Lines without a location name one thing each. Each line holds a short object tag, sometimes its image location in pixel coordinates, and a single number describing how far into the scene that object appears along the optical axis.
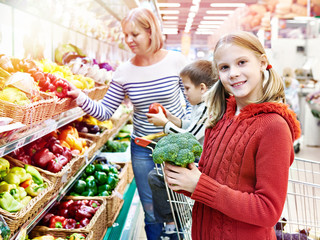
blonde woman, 2.72
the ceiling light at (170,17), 14.58
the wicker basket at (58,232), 2.37
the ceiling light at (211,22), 16.33
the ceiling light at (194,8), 12.41
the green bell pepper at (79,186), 3.17
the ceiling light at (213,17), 14.84
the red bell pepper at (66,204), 2.83
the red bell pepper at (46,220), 2.64
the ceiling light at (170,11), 13.16
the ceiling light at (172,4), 11.76
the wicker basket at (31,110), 1.65
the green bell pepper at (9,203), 1.78
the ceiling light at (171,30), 18.55
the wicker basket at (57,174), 2.18
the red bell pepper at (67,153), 2.61
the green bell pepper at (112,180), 3.37
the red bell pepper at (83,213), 2.70
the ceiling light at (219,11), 13.47
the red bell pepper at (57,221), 2.56
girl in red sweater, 1.25
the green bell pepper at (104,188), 3.28
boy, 2.29
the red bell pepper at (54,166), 2.36
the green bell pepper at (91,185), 3.22
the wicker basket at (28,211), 1.67
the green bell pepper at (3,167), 1.95
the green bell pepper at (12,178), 2.02
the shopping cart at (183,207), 1.84
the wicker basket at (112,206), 2.98
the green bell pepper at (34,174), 2.12
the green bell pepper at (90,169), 3.51
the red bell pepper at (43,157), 2.39
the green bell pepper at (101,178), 3.35
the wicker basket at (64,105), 2.18
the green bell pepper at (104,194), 3.19
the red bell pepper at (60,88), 2.31
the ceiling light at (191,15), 13.81
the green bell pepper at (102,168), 3.56
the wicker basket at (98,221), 2.47
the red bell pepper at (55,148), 2.59
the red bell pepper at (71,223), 2.66
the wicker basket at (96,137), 3.41
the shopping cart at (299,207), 2.14
